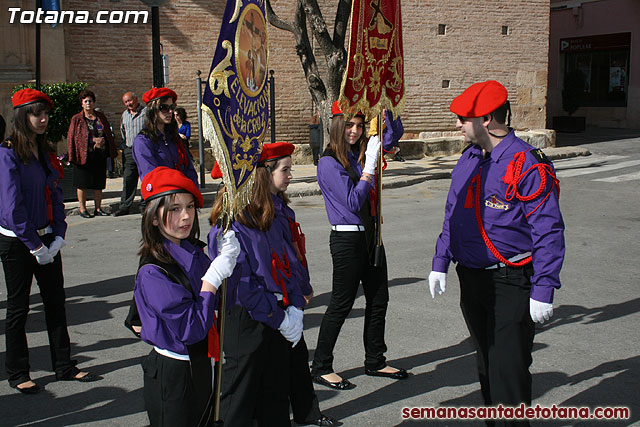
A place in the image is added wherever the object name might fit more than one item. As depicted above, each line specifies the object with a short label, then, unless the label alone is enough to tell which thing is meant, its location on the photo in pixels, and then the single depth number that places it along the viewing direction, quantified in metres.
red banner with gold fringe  5.22
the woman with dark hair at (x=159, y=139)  6.55
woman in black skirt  11.48
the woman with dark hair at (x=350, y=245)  4.89
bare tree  15.10
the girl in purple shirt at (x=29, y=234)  4.82
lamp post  11.68
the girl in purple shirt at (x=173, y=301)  3.00
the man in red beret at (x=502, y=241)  3.63
